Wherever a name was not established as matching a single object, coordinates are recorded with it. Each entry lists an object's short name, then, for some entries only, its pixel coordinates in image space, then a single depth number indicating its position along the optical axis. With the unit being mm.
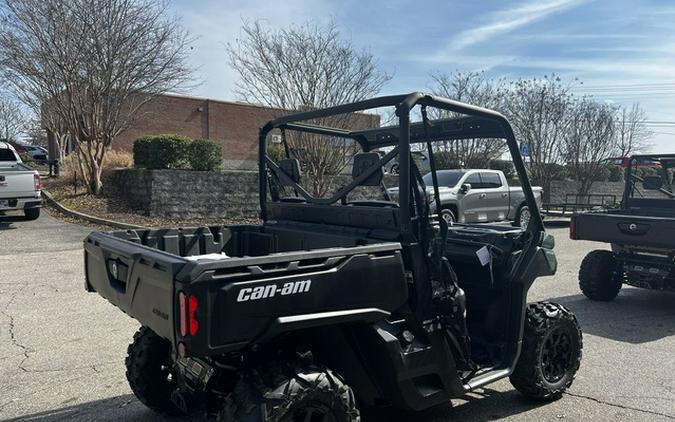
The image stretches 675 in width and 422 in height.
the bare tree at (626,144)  24109
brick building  30938
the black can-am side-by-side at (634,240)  6852
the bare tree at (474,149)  17130
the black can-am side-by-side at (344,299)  2533
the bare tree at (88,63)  14383
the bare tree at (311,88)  14391
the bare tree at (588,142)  22938
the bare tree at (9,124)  40969
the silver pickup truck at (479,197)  13750
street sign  21931
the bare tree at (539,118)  22562
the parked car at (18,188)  12398
